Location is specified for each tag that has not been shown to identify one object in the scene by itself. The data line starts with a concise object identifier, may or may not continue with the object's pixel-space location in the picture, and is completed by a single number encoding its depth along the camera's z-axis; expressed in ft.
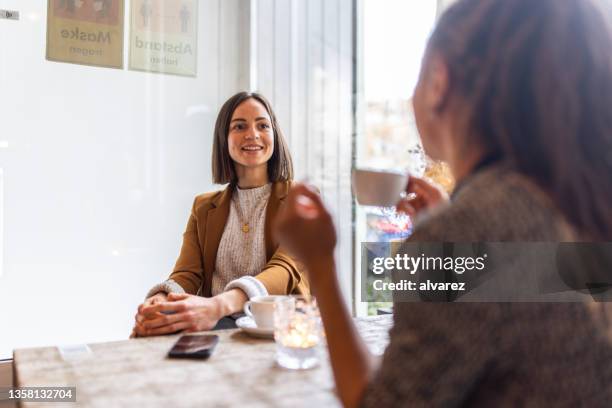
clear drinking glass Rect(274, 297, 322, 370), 3.06
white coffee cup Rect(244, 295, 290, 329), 3.71
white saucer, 3.67
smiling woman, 5.58
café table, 2.52
